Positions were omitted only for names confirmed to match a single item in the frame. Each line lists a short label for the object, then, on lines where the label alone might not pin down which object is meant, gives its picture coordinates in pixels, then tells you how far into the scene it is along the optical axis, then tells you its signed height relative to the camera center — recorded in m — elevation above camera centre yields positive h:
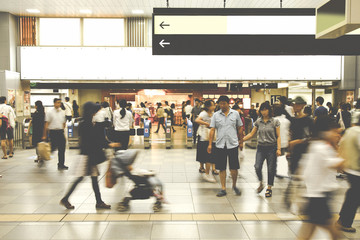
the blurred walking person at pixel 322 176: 3.19 -0.79
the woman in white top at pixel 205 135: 7.01 -0.82
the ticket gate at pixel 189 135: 11.70 -1.37
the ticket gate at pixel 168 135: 11.88 -1.39
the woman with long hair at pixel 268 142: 5.76 -0.79
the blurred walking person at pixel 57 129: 7.80 -0.78
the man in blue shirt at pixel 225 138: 5.76 -0.72
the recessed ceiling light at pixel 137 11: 13.20 +3.53
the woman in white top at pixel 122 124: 8.61 -0.71
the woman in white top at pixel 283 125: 6.54 -0.56
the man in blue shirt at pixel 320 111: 8.50 -0.35
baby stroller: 5.04 -1.22
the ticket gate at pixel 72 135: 12.05 -1.41
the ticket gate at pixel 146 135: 11.73 -1.37
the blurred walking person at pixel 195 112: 11.90 -0.54
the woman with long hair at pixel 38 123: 8.41 -0.67
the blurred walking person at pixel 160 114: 15.99 -0.83
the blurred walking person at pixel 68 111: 14.14 -0.60
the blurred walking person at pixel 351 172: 4.04 -0.95
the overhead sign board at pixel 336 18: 3.62 +0.96
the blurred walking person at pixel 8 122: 9.36 -0.75
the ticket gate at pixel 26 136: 11.66 -1.42
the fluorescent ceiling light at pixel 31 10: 13.05 +3.53
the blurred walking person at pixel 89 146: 4.96 -0.75
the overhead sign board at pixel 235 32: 5.24 +1.08
